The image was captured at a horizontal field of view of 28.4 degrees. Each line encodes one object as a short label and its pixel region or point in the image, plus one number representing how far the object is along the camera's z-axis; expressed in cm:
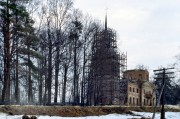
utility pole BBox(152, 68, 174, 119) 3170
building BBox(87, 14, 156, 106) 5506
